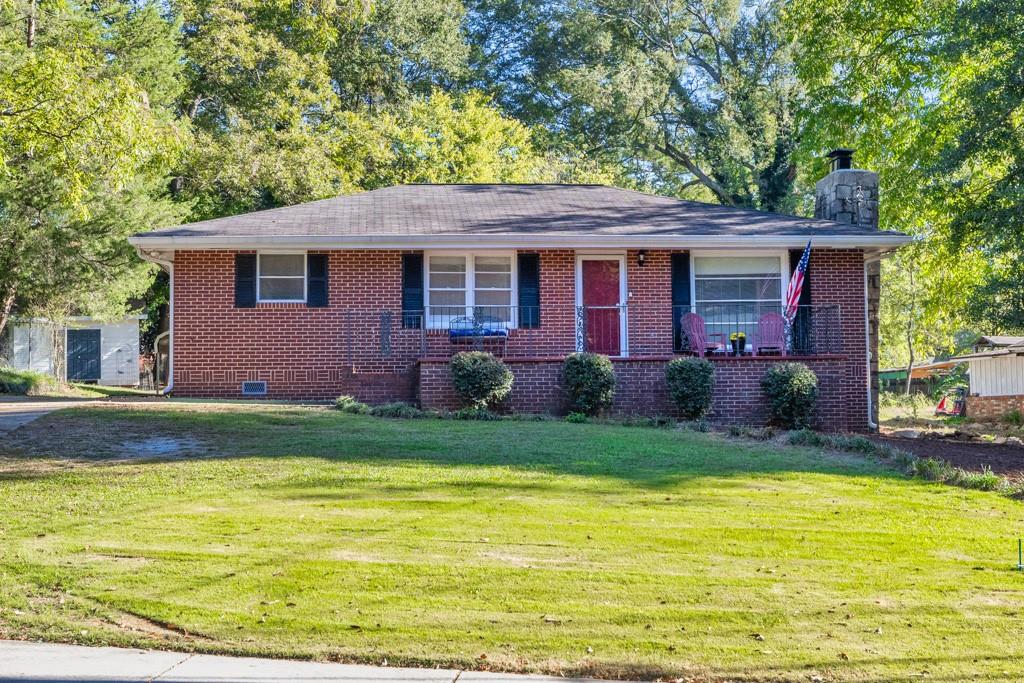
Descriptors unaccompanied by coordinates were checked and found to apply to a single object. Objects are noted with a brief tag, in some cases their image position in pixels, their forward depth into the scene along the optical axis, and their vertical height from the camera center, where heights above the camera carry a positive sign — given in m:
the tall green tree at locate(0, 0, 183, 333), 13.48 +3.39
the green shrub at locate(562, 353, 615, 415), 16.03 -0.36
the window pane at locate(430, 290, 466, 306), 18.22 +1.09
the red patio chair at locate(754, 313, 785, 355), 17.23 +0.39
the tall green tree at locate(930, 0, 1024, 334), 16.52 +3.45
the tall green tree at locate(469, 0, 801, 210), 37.34 +10.24
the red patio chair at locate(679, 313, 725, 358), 17.31 +0.42
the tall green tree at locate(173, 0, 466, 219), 29.38 +8.83
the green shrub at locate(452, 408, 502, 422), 14.92 -0.81
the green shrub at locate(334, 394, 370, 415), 14.96 -0.68
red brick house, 17.50 +1.10
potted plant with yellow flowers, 17.36 +0.26
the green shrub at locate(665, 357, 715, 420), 16.11 -0.43
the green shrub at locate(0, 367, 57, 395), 21.20 -0.43
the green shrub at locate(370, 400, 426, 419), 14.77 -0.75
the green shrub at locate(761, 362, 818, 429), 16.06 -0.58
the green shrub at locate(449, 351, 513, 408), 15.77 -0.29
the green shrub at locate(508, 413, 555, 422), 14.98 -0.86
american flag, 16.84 +1.14
